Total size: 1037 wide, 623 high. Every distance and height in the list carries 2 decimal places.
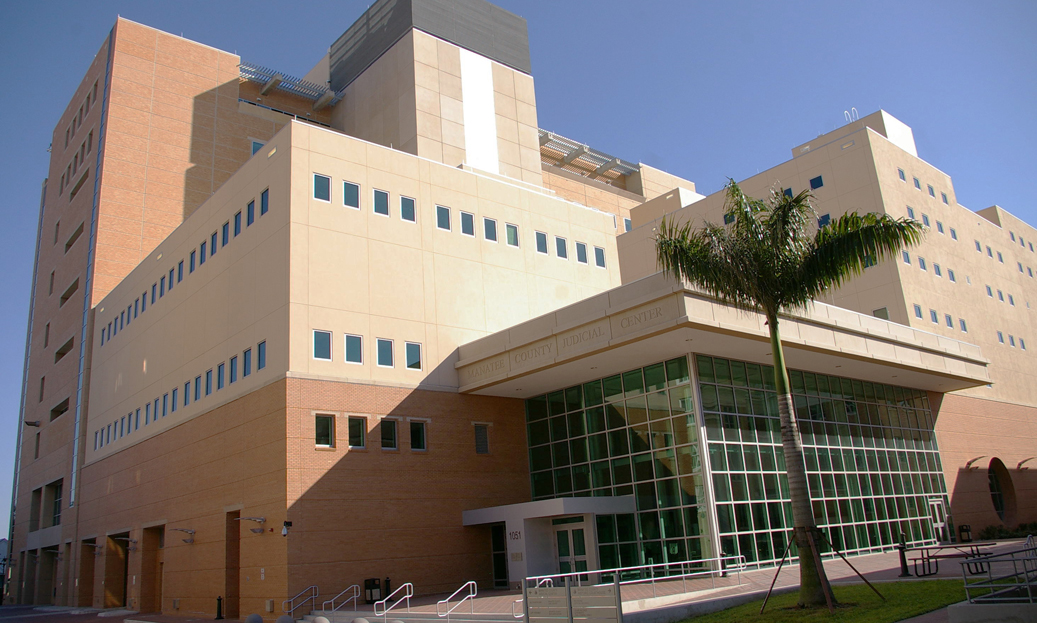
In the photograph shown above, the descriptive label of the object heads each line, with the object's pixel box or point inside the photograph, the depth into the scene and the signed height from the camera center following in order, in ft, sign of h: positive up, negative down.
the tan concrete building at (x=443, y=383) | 92.53 +19.12
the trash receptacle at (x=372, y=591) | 90.27 -5.79
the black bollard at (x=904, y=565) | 73.15 -5.92
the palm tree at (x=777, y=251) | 63.98 +20.61
